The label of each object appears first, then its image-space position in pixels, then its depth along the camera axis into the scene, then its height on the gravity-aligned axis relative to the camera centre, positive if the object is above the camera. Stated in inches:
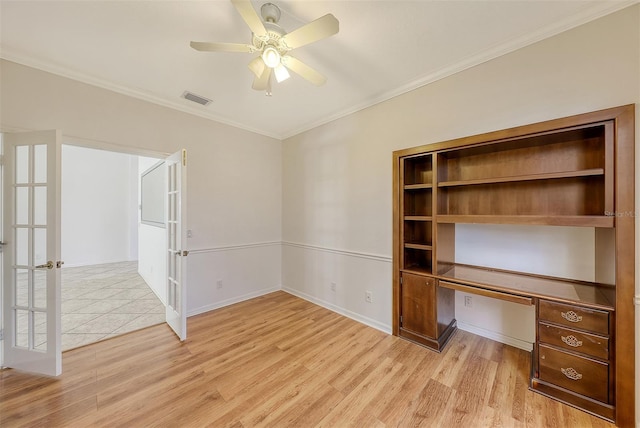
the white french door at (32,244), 76.3 -10.6
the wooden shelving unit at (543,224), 58.2 -5.7
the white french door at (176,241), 96.4 -12.5
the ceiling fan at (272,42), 53.7 +44.3
